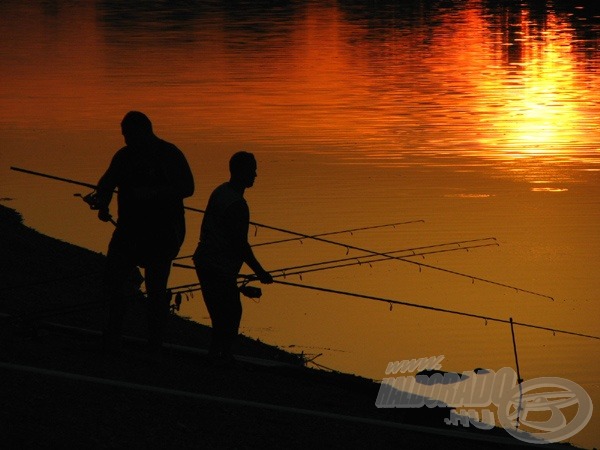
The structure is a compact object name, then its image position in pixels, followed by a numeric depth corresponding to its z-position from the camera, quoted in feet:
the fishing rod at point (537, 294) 85.47
